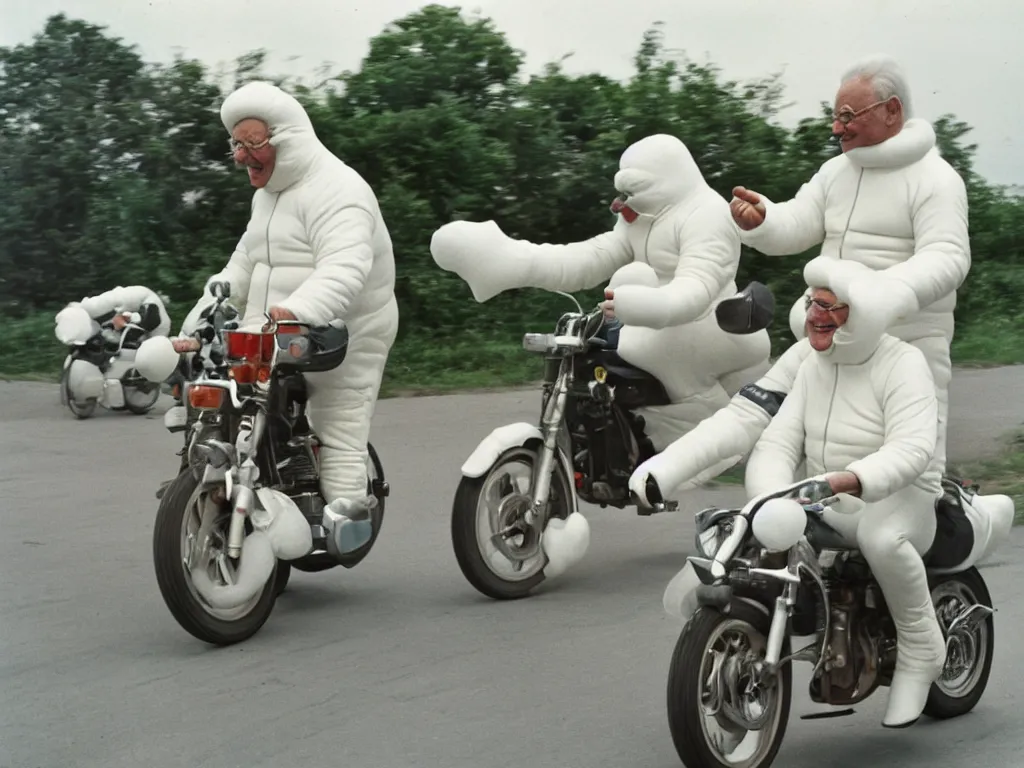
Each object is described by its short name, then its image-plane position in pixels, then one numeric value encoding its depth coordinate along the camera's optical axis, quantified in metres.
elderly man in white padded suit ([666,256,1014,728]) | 4.88
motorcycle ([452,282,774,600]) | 7.00
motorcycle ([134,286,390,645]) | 6.04
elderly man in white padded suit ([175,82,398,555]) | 6.72
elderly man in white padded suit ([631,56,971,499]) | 5.67
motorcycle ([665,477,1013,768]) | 4.51
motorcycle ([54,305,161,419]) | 12.09
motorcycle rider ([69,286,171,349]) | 12.31
